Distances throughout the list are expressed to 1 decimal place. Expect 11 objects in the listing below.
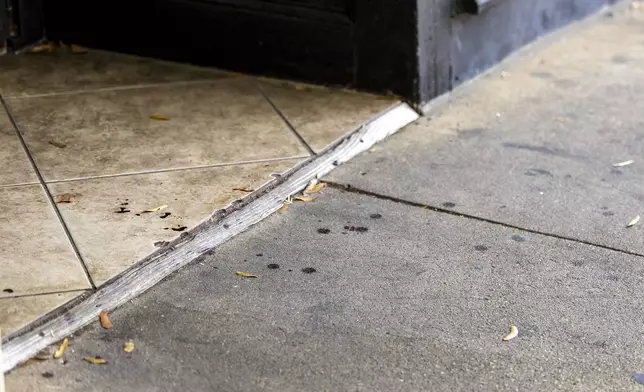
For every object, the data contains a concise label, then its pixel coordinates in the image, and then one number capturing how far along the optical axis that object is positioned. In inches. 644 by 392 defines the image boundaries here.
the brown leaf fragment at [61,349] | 121.3
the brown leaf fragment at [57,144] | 179.2
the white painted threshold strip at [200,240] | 123.4
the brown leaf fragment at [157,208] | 155.3
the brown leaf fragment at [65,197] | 158.1
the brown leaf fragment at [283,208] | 160.9
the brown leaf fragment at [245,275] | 141.3
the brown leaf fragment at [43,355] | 120.7
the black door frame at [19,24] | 224.7
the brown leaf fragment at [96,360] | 120.3
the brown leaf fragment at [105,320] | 127.8
